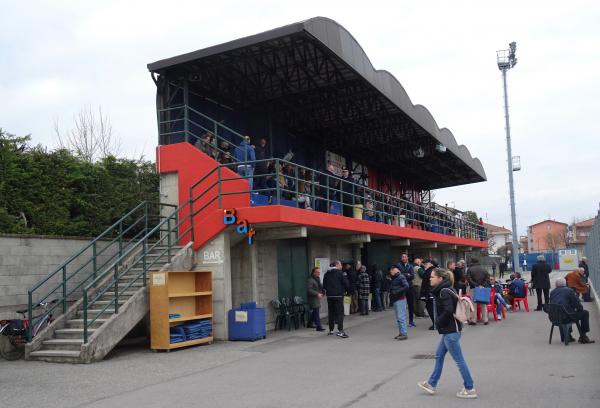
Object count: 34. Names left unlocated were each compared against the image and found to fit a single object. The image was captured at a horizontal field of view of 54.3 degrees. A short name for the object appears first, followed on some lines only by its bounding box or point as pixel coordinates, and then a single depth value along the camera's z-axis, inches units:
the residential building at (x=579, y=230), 3978.8
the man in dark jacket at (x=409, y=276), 631.2
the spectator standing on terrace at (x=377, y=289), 846.5
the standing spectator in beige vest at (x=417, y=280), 654.5
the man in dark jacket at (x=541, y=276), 711.7
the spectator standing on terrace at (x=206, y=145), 624.2
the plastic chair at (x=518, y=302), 743.1
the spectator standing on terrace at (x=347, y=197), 912.9
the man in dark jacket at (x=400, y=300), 522.6
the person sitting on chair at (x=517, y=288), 743.1
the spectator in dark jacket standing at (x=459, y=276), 641.3
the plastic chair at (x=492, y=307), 637.3
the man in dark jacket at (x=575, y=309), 454.6
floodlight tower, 1456.7
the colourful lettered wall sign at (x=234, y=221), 537.0
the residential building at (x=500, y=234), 4730.3
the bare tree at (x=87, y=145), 1120.8
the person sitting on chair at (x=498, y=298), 666.2
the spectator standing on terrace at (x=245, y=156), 616.3
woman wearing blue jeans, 290.5
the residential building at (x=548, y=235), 4308.6
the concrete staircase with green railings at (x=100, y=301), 438.3
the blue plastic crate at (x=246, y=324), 532.1
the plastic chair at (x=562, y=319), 453.1
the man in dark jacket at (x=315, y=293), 587.8
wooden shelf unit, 476.1
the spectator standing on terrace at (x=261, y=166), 720.6
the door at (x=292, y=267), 659.6
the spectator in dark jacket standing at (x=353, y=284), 753.1
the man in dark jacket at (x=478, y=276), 617.3
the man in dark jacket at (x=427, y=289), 583.0
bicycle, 446.3
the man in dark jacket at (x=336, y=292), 553.0
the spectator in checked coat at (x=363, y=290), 766.5
